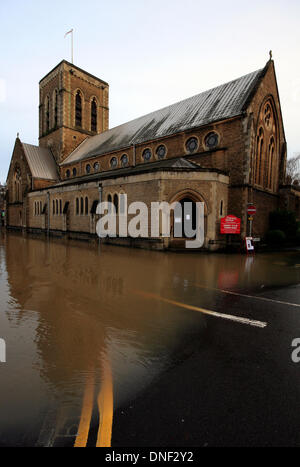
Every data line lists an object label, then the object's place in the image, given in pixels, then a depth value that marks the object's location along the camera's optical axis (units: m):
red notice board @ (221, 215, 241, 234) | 15.65
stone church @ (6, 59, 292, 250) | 16.05
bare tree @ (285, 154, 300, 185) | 43.34
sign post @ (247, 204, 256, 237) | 15.09
